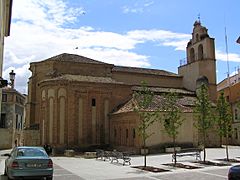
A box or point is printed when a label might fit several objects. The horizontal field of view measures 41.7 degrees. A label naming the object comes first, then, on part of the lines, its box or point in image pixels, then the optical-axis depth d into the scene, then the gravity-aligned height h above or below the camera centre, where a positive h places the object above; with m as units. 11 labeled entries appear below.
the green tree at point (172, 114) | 23.58 +0.67
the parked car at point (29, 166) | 13.07 -1.76
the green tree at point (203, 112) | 24.39 +0.83
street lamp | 22.03 +3.40
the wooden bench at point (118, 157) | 23.17 -2.61
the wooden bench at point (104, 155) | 27.16 -2.76
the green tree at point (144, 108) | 22.20 +1.06
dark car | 8.87 -1.44
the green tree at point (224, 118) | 25.39 +0.37
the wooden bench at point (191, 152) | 25.11 -2.64
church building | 34.91 +2.50
